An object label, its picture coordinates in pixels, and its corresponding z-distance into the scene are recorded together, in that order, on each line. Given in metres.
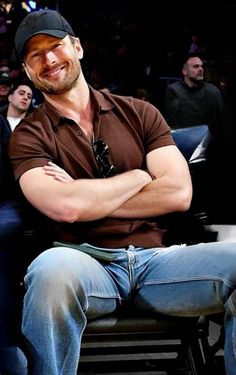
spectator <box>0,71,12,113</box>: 6.81
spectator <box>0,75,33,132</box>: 5.82
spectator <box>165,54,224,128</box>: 5.72
